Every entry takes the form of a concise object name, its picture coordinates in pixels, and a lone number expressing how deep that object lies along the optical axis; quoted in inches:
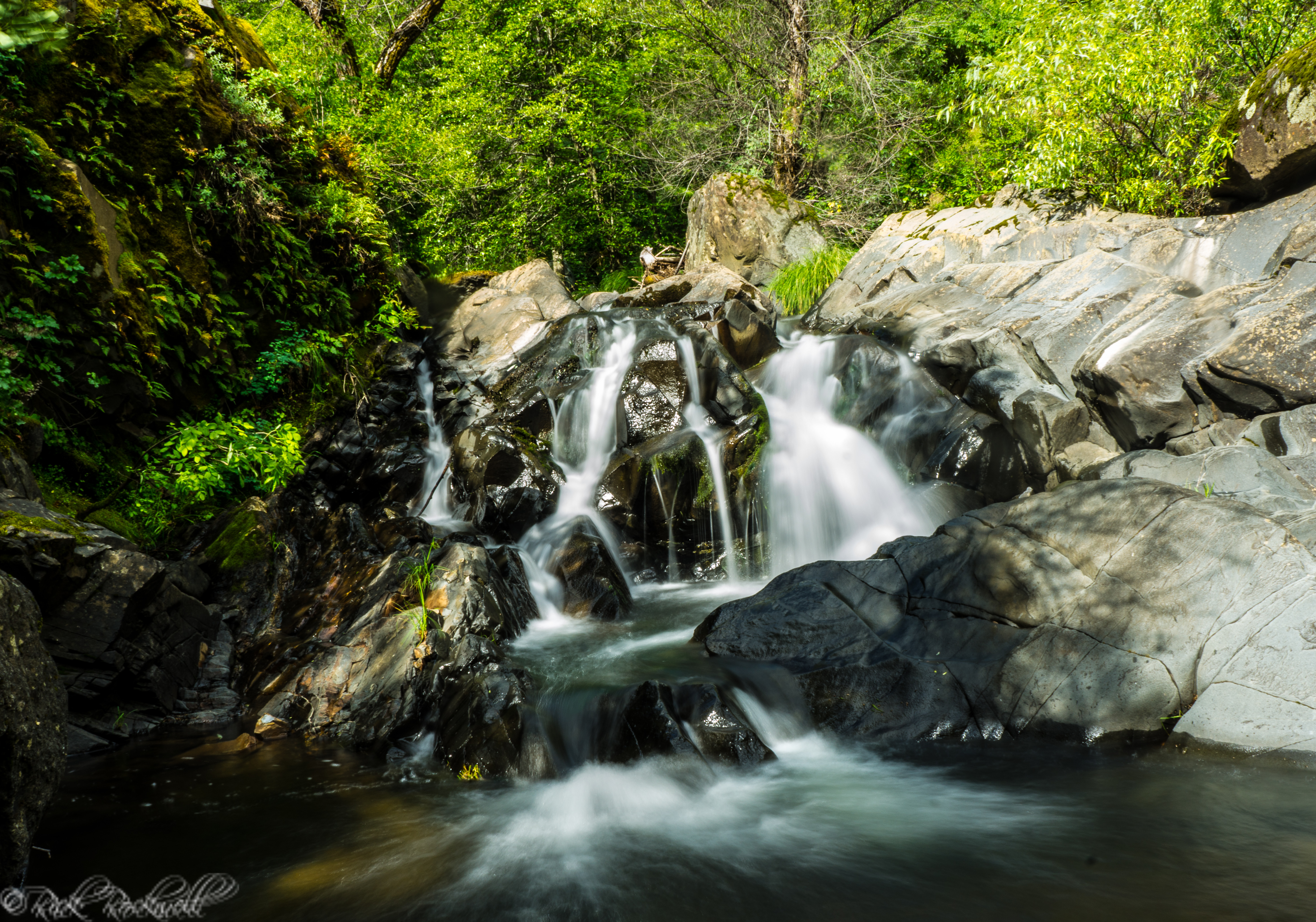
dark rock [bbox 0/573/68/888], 115.6
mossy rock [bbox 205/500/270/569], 272.2
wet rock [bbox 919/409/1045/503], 341.7
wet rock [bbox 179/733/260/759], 203.5
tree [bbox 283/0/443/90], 664.4
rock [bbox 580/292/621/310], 591.8
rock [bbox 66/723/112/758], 200.5
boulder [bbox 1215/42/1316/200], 336.8
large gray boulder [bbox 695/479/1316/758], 177.9
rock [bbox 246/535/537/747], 212.8
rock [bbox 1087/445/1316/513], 227.1
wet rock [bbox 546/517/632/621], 295.0
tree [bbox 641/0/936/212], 700.0
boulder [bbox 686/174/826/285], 647.1
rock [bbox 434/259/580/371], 501.4
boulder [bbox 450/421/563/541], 343.0
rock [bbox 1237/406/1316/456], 259.3
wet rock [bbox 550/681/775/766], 188.9
